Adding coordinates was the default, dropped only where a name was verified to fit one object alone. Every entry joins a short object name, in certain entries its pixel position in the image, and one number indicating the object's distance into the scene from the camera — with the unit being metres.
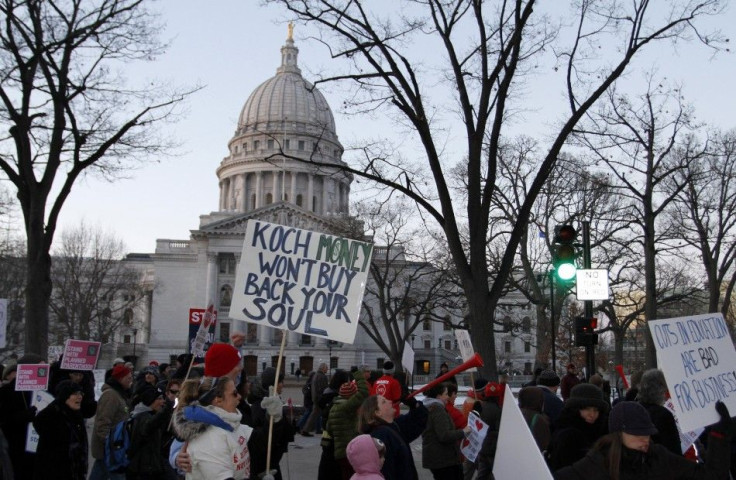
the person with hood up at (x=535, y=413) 6.93
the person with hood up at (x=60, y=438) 7.47
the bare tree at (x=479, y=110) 12.91
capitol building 81.06
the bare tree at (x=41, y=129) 13.90
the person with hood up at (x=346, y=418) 6.79
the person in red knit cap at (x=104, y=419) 8.20
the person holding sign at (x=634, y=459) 4.35
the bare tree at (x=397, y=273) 36.09
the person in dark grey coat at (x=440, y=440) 7.71
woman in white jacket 4.82
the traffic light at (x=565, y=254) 11.89
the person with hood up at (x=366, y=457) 5.01
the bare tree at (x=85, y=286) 55.28
